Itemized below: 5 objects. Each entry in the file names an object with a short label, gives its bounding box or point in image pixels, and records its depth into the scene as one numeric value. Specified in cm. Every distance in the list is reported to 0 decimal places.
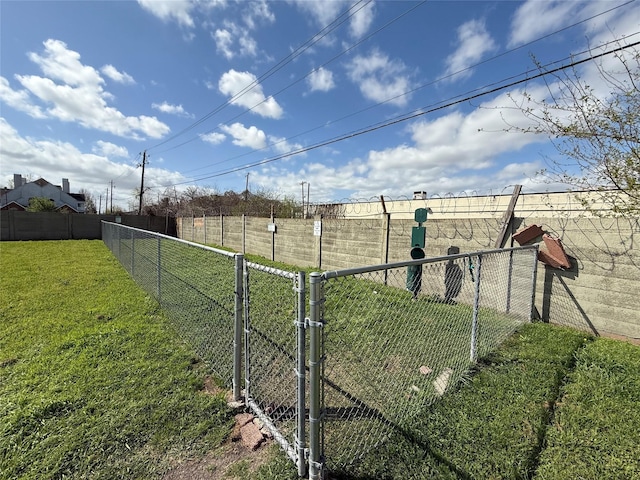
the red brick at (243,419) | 226
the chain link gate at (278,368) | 169
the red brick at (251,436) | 204
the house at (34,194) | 3856
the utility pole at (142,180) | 2706
